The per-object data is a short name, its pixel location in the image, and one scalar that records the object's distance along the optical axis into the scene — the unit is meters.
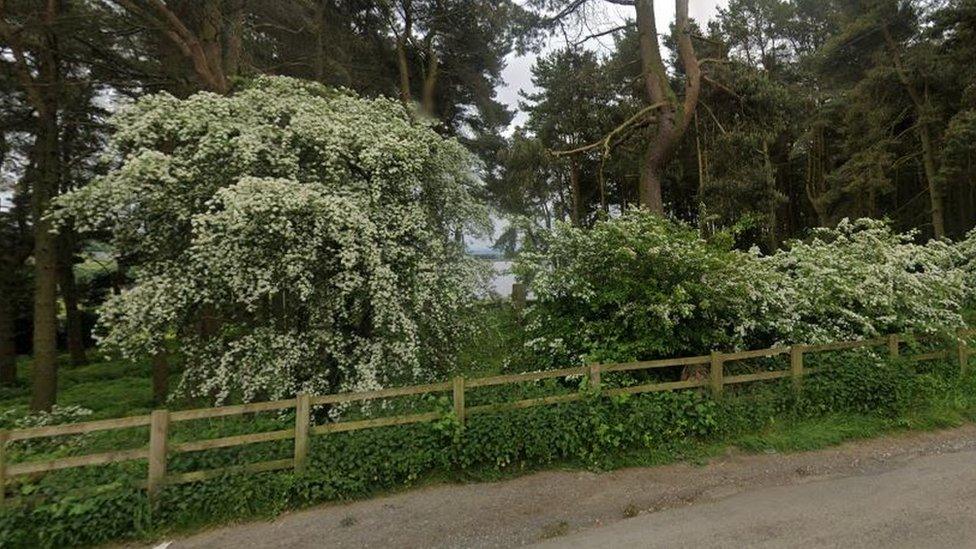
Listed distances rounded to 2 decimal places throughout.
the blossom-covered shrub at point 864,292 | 6.61
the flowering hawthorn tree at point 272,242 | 5.01
